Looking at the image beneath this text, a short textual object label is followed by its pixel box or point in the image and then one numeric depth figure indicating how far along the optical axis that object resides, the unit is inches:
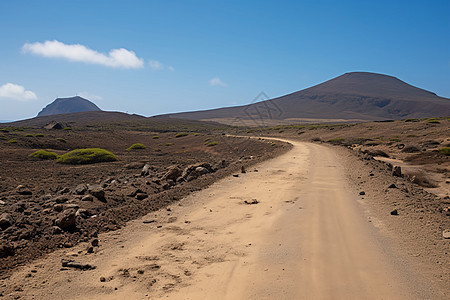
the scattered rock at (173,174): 534.4
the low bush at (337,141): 1634.8
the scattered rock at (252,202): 361.9
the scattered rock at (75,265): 199.5
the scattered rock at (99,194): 365.1
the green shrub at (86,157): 956.6
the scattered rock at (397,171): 593.9
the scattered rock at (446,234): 247.6
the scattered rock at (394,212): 310.7
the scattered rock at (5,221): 257.6
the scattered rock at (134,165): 864.6
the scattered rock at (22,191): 486.6
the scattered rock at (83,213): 297.5
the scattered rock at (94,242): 236.0
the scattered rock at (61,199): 351.9
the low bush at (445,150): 987.3
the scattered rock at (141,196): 391.2
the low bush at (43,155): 1027.9
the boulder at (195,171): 544.0
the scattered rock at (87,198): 351.9
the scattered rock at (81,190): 412.4
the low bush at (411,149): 1151.6
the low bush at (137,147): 1544.5
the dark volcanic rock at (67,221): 262.7
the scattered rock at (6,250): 215.5
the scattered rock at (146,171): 670.5
